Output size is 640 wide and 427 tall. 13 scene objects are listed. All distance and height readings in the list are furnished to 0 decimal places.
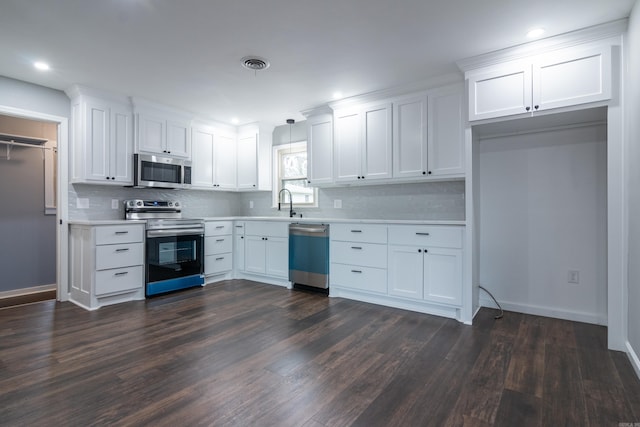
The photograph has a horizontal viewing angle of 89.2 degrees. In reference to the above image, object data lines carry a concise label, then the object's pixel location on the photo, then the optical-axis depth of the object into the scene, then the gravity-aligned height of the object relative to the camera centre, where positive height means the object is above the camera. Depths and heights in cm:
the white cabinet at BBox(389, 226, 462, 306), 304 -49
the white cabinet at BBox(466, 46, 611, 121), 243 +106
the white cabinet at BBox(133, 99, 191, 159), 401 +107
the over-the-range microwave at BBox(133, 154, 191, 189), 397 +53
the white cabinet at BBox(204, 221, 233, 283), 451 -53
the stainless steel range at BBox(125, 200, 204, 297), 385 -43
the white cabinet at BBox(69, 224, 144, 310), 341 -56
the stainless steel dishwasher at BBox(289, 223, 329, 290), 391 -52
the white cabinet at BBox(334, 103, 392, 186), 369 +83
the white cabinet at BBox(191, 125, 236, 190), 471 +82
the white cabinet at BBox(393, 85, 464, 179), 323 +82
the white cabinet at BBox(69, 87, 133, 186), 360 +84
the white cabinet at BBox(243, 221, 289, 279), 432 -50
